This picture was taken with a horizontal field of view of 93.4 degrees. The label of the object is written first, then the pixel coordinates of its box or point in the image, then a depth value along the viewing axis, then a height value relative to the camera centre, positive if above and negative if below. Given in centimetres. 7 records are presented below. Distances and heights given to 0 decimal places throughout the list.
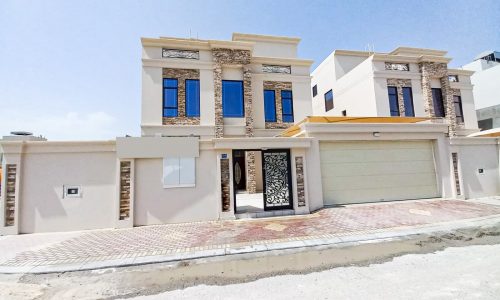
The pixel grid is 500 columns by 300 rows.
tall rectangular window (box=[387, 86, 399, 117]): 1719 +503
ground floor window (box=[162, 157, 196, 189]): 848 +15
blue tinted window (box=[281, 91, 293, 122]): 1641 +470
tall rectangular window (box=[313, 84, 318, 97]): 2425 +846
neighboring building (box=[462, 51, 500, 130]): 2420 +757
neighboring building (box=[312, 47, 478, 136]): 1703 +596
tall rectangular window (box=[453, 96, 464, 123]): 1892 +469
